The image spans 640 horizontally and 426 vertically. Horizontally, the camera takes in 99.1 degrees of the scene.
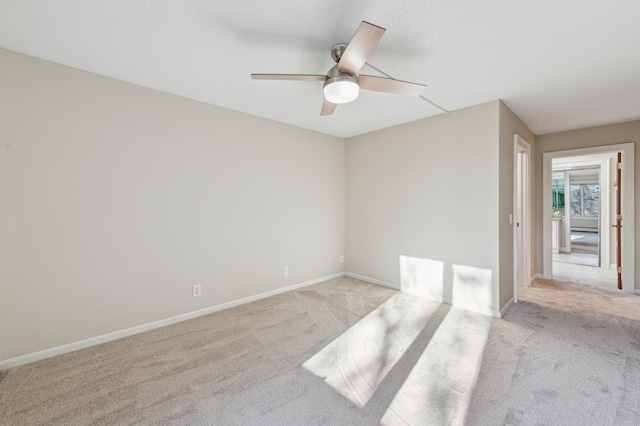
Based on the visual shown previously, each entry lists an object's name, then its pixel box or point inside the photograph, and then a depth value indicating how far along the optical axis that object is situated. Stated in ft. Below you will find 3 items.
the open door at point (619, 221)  13.23
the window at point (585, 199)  29.81
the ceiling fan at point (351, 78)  5.35
